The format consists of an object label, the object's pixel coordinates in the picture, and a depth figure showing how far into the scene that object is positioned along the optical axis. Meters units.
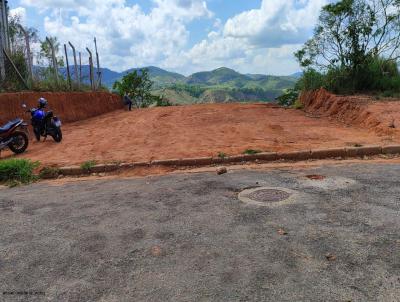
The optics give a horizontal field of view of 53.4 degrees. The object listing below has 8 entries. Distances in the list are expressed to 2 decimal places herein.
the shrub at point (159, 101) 34.65
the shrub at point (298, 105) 16.33
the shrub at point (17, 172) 7.96
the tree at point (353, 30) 14.53
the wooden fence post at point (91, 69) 20.20
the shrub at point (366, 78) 14.55
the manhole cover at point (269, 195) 5.30
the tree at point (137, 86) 32.31
